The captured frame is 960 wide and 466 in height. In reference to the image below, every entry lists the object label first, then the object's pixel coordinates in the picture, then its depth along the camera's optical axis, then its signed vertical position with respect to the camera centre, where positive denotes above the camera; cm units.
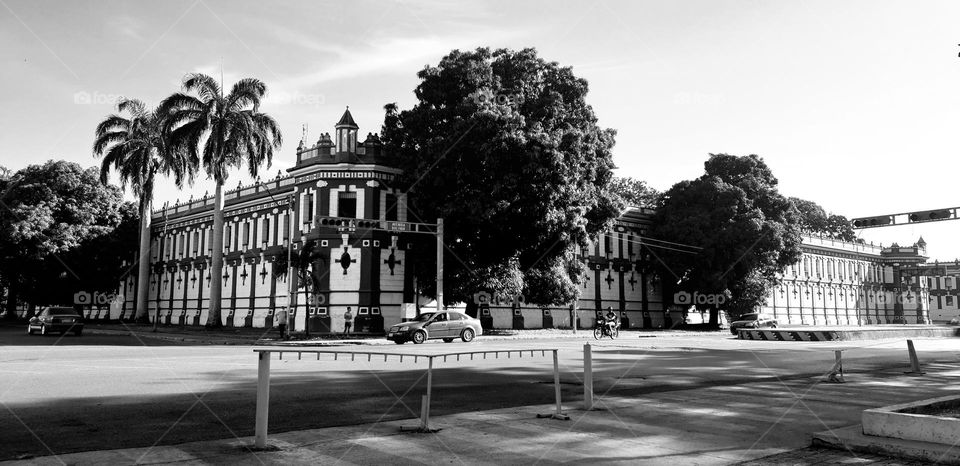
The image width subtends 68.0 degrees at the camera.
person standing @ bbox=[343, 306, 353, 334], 3900 -115
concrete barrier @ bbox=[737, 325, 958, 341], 3522 -192
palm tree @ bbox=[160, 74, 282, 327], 4178 +1036
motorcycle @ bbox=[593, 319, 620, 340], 3850 -176
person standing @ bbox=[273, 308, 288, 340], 3603 -109
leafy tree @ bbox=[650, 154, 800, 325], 5250 +496
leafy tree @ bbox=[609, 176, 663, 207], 7715 +1186
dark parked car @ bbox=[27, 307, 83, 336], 3779 -112
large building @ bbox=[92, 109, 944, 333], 4228 +268
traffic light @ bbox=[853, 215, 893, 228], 3097 +338
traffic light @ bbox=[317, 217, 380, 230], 3428 +383
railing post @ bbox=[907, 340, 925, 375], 1683 -158
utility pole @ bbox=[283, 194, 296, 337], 3784 +194
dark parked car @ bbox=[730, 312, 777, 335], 4694 -158
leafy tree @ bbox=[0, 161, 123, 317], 5069 +618
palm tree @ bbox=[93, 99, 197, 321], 4869 +1033
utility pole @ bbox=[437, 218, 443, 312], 3663 +201
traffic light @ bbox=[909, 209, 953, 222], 2892 +337
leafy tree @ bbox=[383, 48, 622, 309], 3631 +694
